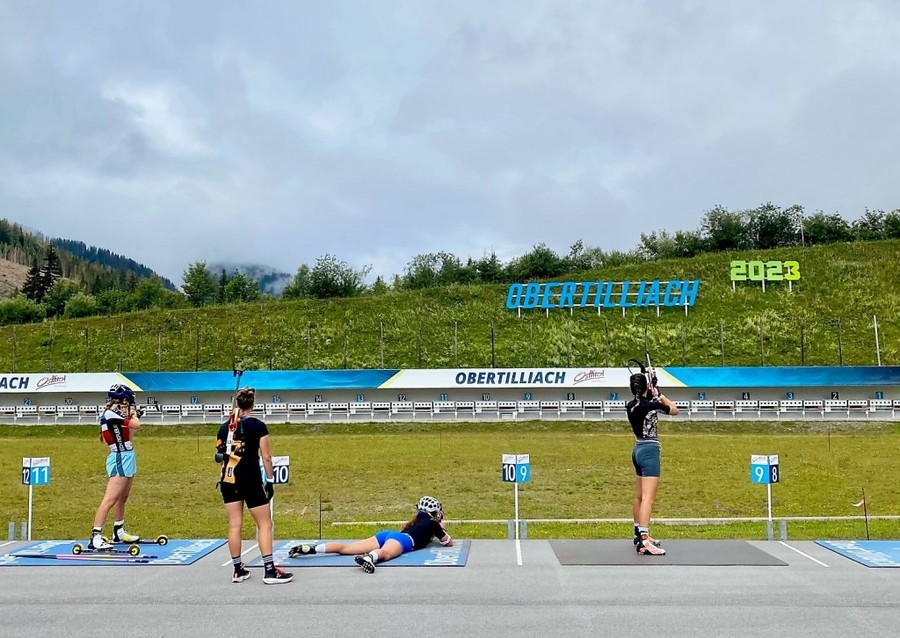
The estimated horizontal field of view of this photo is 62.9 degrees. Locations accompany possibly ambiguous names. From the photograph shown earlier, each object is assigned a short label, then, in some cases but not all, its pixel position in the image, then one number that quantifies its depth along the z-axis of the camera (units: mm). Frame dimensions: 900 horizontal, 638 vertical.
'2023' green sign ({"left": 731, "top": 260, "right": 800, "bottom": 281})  73562
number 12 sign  10836
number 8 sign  10930
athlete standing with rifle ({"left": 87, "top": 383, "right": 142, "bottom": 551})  9172
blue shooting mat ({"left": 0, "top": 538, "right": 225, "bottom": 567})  8312
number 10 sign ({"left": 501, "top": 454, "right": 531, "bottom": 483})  11008
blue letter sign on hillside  68562
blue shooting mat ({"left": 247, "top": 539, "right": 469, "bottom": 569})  8135
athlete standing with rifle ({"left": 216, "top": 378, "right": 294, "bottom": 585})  7598
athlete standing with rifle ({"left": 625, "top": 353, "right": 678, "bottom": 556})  8836
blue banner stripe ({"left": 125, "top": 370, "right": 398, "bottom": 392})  46906
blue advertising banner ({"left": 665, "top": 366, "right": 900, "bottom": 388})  44594
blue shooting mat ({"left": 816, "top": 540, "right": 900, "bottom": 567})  8055
